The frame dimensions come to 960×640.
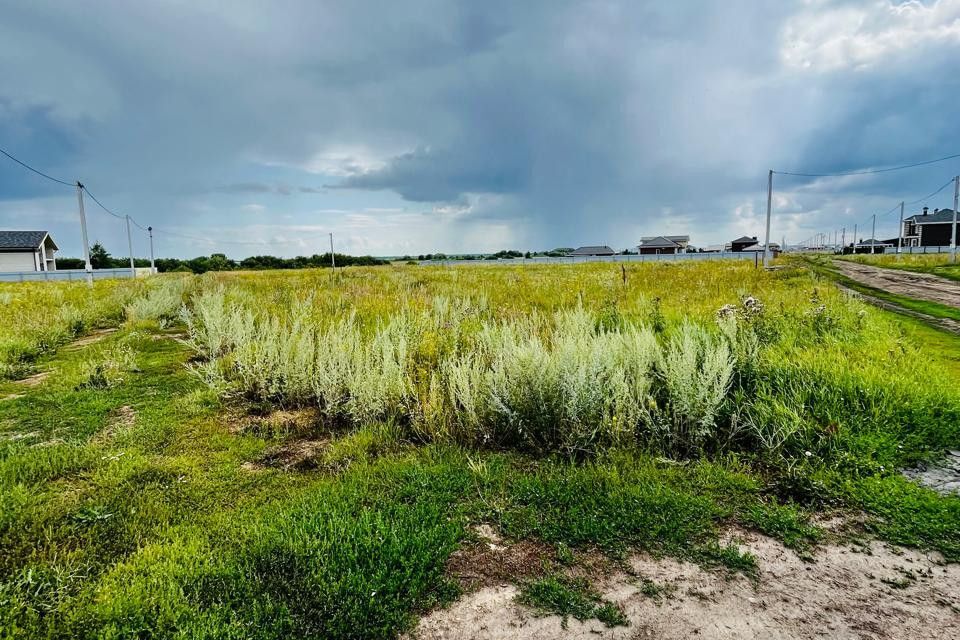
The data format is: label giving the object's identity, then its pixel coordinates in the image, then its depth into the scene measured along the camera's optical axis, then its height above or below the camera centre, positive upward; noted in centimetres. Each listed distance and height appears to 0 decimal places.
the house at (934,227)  6844 +487
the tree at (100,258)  6894 +341
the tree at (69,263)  7131 +276
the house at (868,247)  8556 +273
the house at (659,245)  9461 +425
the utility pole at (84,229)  2674 +303
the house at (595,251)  9935 +365
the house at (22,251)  5053 +343
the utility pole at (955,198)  3355 +313
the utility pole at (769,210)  2870 +266
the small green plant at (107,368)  624 -129
